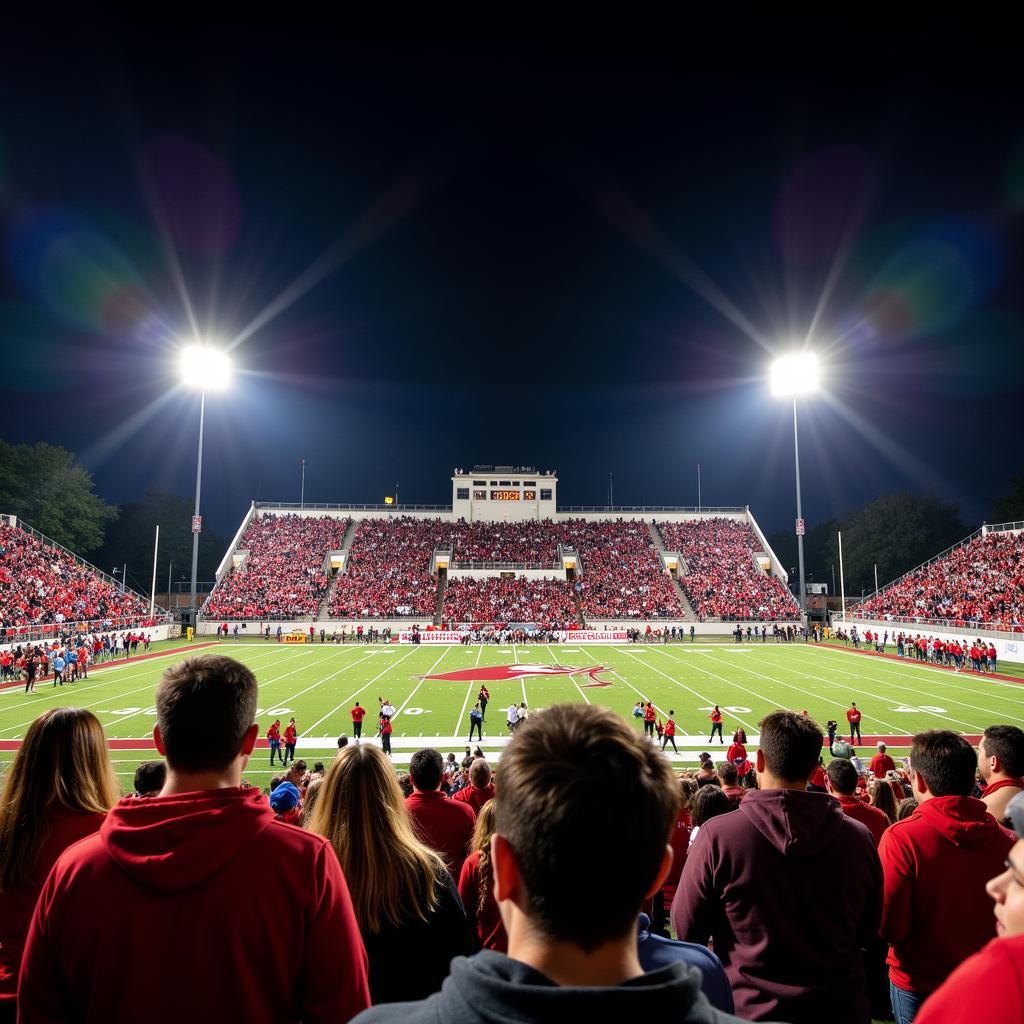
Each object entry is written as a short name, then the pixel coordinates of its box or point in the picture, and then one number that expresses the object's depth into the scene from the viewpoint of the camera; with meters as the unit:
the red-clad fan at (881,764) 11.44
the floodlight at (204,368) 54.22
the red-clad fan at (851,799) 5.70
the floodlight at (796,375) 57.66
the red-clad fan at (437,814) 5.04
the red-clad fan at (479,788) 7.08
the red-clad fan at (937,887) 3.48
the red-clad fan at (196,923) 2.04
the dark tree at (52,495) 66.25
